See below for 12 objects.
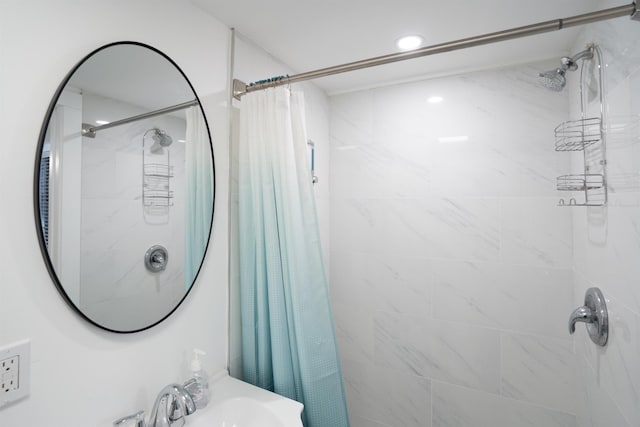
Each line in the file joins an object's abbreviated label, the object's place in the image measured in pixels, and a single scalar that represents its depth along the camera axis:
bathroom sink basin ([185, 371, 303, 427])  1.16
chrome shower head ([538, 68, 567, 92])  1.37
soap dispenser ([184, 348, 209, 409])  1.18
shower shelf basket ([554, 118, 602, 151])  1.30
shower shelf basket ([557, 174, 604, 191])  1.31
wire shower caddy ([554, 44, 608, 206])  1.25
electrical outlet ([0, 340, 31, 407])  0.78
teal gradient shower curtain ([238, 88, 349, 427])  1.37
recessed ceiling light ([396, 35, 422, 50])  1.59
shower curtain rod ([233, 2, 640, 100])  0.89
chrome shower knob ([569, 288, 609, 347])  1.23
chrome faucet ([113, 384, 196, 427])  1.02
